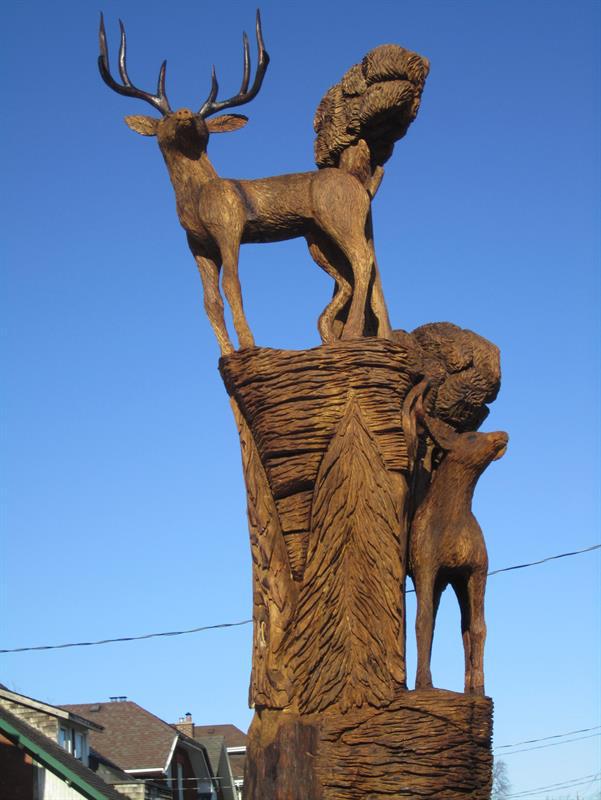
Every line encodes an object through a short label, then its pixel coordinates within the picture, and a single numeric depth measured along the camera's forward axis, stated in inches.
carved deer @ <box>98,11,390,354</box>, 390.6
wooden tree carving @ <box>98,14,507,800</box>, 335.0
